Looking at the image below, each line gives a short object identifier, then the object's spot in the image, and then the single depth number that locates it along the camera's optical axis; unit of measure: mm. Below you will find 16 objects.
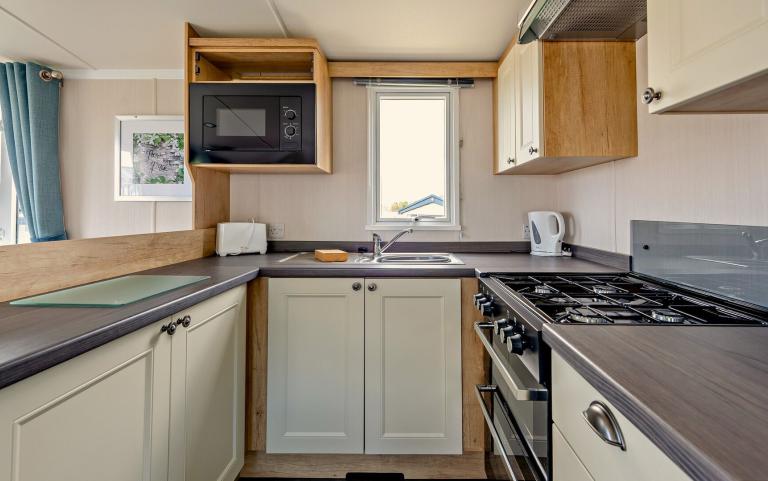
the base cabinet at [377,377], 1691
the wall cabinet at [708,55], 658
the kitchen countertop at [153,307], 706
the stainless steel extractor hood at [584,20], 1232
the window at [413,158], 2344
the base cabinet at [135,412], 696
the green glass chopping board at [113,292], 1033
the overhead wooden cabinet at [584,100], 1591
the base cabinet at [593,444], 501
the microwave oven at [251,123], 1973
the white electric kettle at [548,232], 2098
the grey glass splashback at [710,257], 991
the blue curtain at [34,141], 2191
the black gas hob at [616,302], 903
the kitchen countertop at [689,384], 407
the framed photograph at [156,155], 2402
